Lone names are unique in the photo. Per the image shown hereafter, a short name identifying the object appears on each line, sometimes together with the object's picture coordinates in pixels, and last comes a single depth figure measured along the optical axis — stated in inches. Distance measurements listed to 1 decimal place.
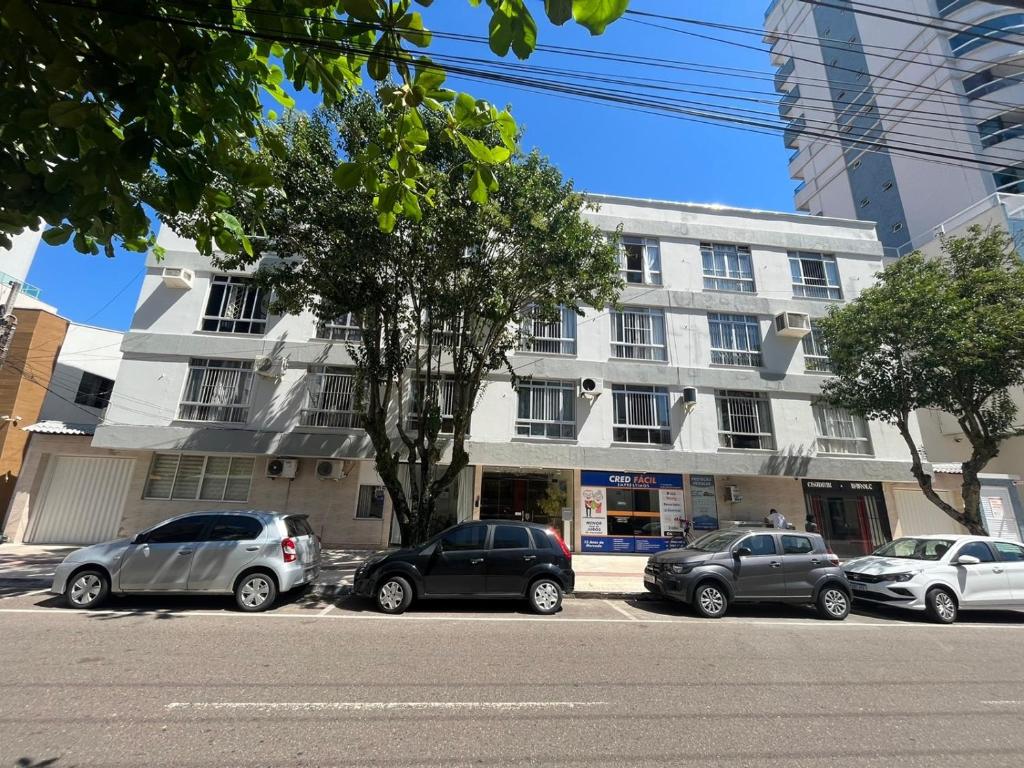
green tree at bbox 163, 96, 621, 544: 393.7
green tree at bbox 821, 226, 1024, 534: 465.7
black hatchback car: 318.0
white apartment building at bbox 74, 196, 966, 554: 566.9
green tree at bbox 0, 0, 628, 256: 84.9
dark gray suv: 334.0
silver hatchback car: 299.7
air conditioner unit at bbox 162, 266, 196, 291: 581.9
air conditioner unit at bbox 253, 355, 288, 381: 566.6
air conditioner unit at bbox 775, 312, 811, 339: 631.2
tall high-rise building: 1022.4
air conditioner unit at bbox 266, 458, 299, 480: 554.6
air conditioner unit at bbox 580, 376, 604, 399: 591.2
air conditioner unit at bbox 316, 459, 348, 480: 569.3
